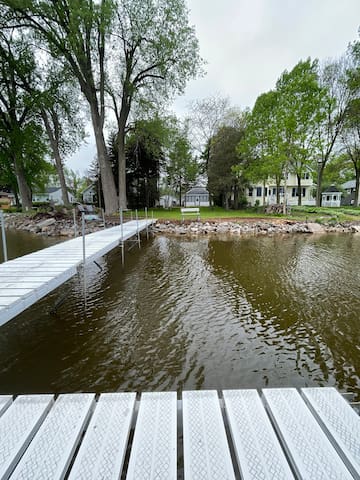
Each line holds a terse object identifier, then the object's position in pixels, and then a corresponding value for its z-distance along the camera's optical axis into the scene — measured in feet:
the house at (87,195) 113.63
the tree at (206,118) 79.25
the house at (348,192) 118.06
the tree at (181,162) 80.69
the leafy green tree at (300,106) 45.93
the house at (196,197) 119.24
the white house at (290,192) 95.04
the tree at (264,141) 49.83
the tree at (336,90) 59.93
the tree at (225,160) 66.59
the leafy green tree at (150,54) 43.80
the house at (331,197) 103.09
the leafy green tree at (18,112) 51.67
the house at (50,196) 156.25
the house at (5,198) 99.80
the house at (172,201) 128.21
